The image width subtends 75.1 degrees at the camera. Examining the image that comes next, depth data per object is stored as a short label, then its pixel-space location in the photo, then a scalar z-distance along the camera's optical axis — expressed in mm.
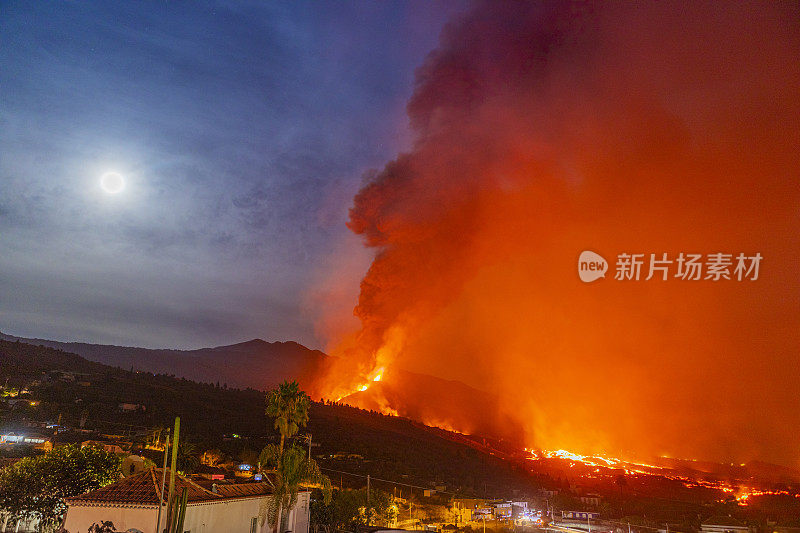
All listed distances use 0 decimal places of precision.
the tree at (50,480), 30797
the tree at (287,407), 33750
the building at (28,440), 51894
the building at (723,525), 51184
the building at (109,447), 48688
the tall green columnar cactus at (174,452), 16453
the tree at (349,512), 41344
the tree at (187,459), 50631
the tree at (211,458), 59544
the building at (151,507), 25312
